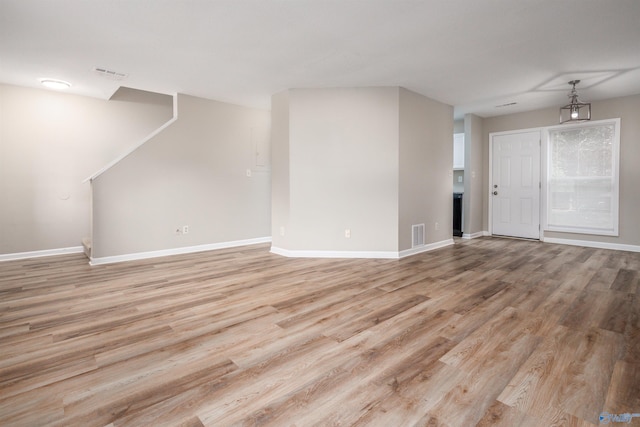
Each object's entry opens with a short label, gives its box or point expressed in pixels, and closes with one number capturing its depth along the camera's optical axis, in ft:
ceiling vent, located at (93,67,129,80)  12.66
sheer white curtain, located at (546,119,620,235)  16.98
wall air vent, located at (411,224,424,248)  15.85
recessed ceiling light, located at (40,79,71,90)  13.96
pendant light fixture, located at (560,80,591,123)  14.33
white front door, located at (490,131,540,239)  19.60
